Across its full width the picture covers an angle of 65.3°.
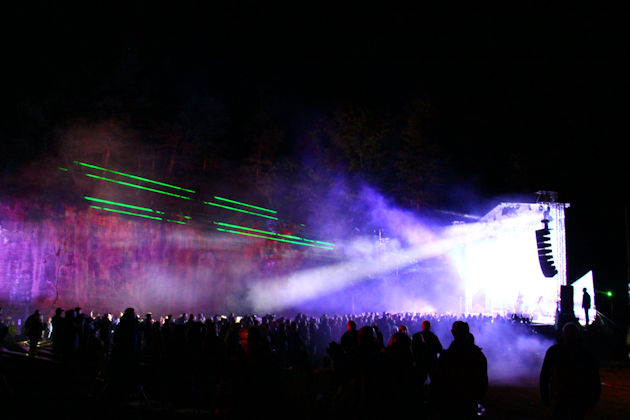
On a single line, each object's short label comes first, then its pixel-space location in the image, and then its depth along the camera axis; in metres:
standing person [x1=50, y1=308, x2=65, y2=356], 12.69
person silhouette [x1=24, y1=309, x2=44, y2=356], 14.02
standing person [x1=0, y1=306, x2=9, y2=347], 9.66
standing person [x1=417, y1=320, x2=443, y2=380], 8.41
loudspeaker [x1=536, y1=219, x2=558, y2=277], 23.58
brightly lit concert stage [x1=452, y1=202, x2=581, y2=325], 26.78
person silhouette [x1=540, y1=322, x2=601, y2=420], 5.68
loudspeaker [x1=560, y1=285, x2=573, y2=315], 22.05
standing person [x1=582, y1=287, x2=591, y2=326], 22.44
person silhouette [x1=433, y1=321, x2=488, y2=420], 5.66
